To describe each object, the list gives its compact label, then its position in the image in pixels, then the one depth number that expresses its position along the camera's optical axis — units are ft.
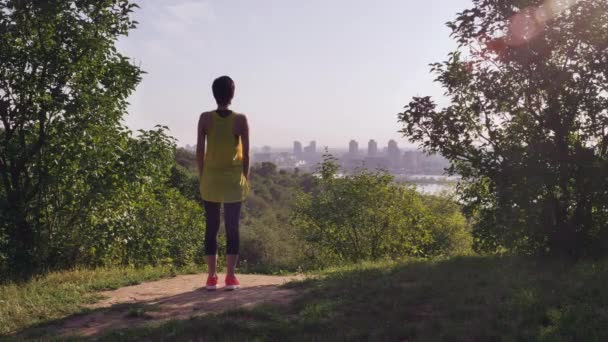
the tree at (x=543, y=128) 22.43
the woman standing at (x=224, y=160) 19.51
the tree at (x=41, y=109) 26.21
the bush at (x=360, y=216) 64.80
